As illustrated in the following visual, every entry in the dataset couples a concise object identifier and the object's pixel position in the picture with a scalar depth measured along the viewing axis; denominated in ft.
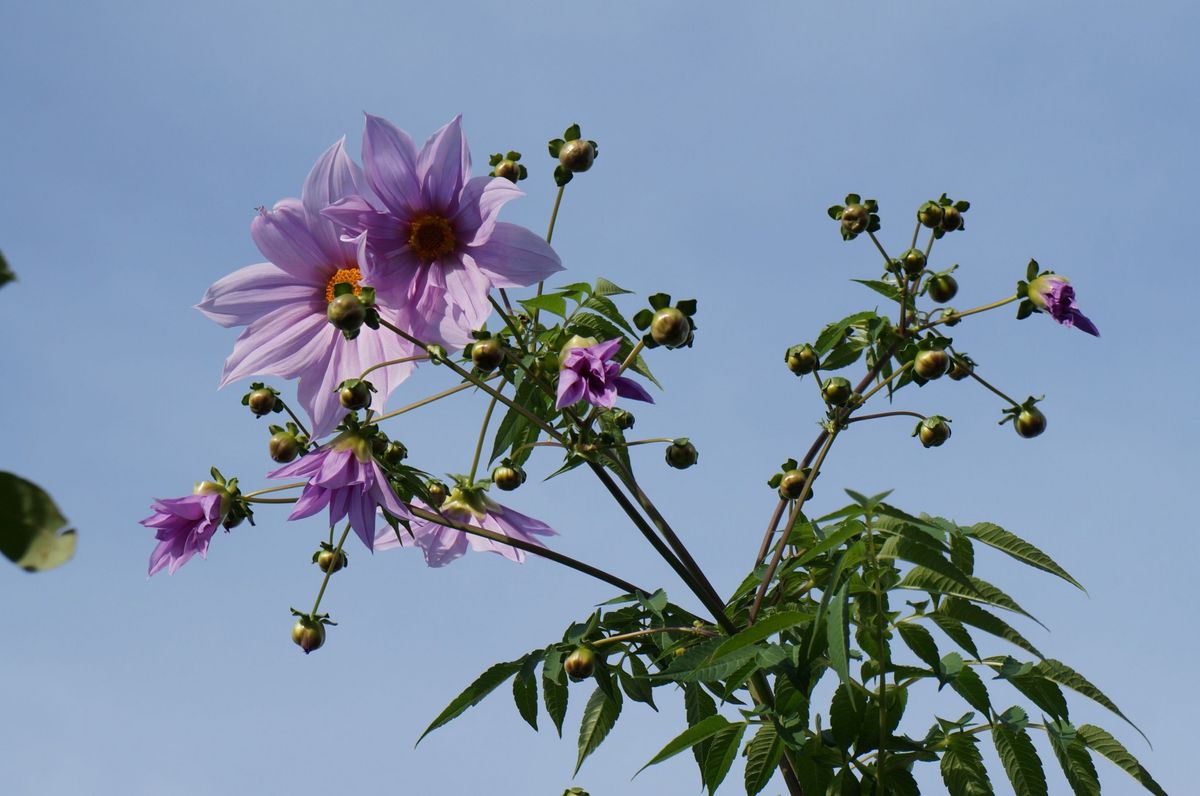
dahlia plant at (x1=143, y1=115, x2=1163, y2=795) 13.91
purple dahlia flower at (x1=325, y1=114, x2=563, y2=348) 15.11
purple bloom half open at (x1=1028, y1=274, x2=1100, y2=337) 17.11
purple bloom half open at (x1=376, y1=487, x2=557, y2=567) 16.85
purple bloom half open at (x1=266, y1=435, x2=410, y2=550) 14.56
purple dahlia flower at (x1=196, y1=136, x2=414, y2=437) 15.46
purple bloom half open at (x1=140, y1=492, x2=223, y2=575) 15.71
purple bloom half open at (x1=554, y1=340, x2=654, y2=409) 13.70
